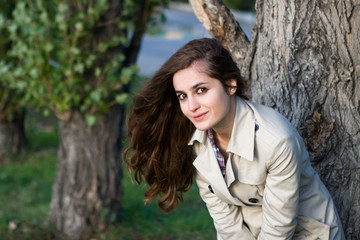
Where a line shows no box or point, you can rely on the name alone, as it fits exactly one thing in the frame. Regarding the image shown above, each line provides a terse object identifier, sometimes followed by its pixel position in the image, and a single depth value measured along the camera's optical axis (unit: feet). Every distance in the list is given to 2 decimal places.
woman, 6.87
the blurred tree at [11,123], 21.80
